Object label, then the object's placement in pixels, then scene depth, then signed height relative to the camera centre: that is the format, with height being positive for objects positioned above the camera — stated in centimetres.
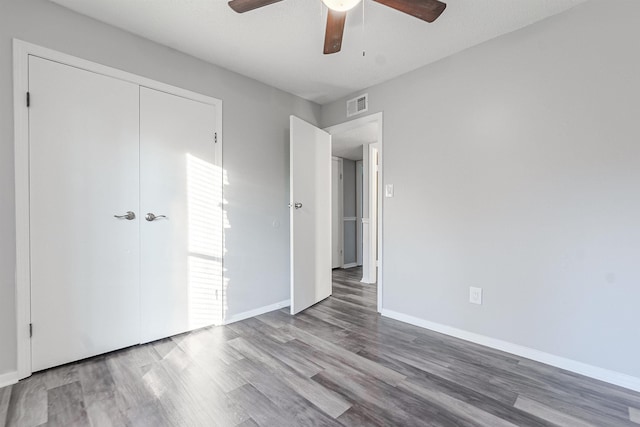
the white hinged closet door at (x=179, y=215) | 214 -2
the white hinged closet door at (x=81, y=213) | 173 +0
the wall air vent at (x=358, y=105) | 296 +116
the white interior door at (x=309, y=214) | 276 -2
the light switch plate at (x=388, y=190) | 276 +22
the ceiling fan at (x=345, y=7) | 127 +102
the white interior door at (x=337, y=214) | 512 -4
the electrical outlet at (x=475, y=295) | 220 -66
